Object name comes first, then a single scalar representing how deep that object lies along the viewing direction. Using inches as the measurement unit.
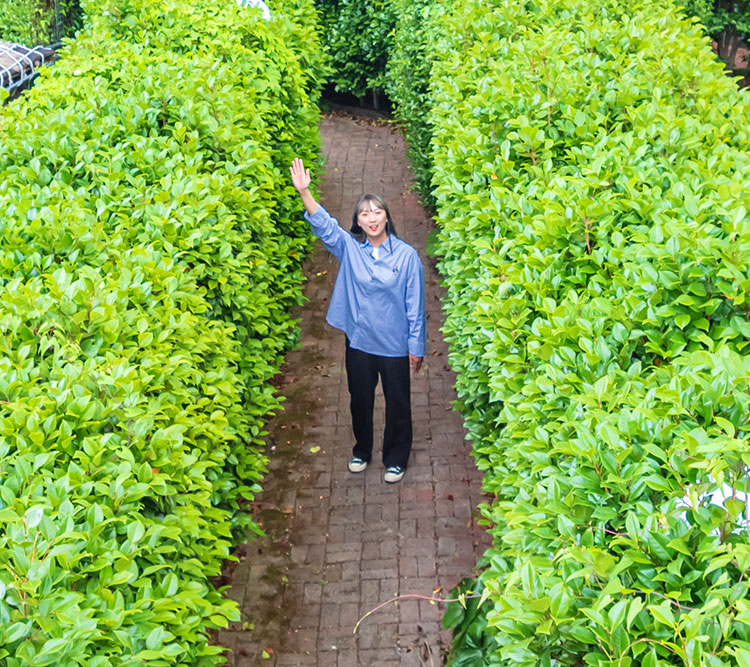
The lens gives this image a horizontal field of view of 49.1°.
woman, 221.8
